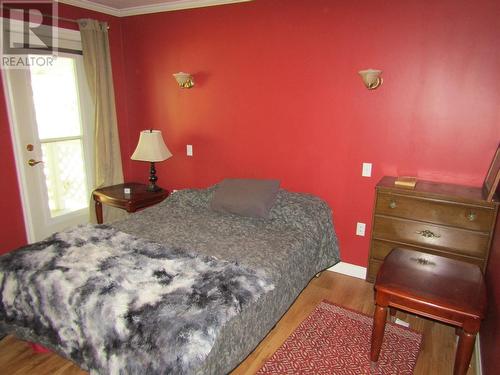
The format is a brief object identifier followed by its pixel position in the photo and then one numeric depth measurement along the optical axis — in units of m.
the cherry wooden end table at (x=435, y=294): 1.72
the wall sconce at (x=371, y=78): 2.52
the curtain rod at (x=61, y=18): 3.05
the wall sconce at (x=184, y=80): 3.34
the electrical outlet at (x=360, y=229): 2.94
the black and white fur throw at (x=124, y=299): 1.42
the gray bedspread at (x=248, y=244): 1.68
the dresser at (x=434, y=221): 2.28
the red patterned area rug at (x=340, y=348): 1.99
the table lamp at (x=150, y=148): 3.35
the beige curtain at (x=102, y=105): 3.38
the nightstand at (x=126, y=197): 3.30
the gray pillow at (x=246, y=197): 2.78
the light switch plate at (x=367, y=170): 2.80
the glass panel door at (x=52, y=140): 3.03
